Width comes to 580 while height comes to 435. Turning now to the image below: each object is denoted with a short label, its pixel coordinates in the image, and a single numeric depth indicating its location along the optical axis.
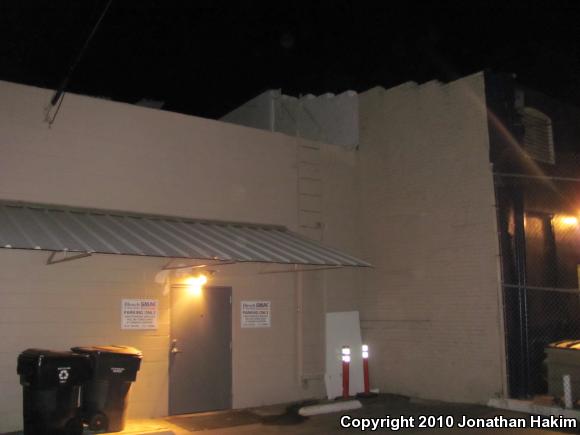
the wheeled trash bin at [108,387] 7.46
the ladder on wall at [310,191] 11.17
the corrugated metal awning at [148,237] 7.05
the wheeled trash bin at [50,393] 6.89
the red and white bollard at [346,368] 10.48
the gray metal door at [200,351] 9.20
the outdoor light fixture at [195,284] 9.48
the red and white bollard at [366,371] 10.75
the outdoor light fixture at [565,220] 10.94
